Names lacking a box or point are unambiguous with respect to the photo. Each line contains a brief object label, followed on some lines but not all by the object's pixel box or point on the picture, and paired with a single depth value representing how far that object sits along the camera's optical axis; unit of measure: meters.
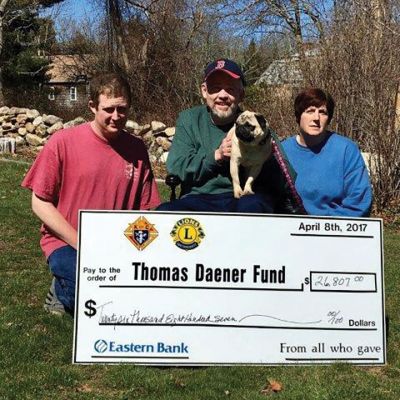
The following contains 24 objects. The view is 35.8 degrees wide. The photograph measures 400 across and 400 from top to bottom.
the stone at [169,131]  15.08
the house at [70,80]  28.17
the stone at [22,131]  16.77
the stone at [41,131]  16.50
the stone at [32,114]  16.94
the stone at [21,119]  16.94
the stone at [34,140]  16.19
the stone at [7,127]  17.05
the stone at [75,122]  16.47
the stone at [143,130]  15.49
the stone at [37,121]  16.62
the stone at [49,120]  16.77
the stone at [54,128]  16.37
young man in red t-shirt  3.91
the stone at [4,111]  17.50
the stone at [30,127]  16.66
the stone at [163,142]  14.93
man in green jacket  3.98
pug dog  3.83
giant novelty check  3.45
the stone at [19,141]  16.33
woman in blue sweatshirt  4.19
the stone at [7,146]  15.42
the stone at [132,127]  15.76
